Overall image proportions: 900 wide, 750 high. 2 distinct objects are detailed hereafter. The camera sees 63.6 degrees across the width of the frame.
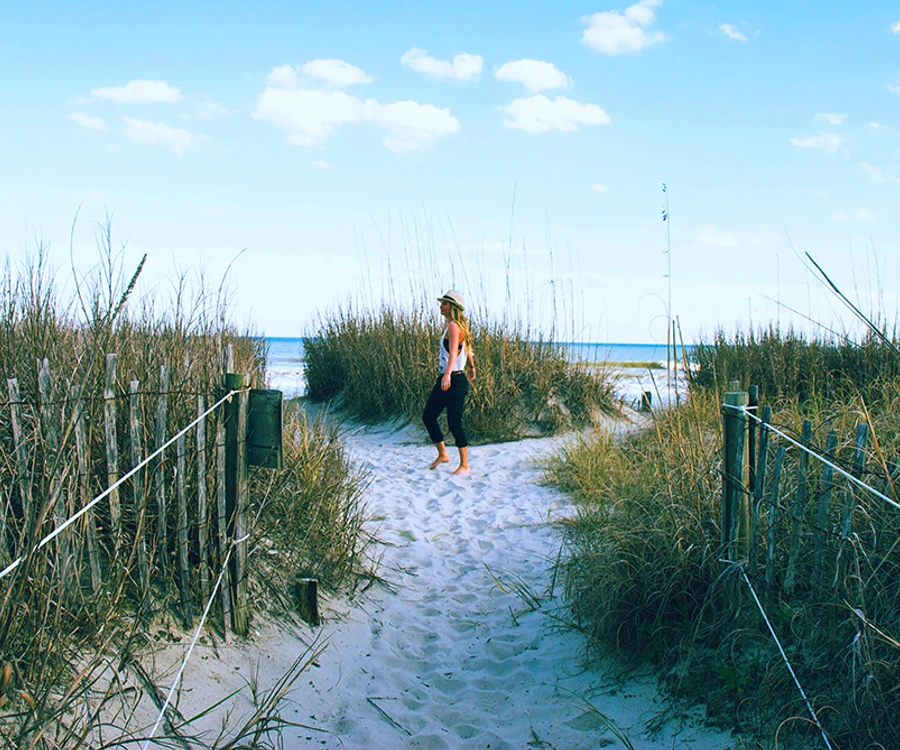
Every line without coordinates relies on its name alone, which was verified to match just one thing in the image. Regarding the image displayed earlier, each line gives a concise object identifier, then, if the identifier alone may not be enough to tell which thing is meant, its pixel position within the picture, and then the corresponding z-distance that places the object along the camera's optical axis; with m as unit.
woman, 6.28
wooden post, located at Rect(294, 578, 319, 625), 3.32
